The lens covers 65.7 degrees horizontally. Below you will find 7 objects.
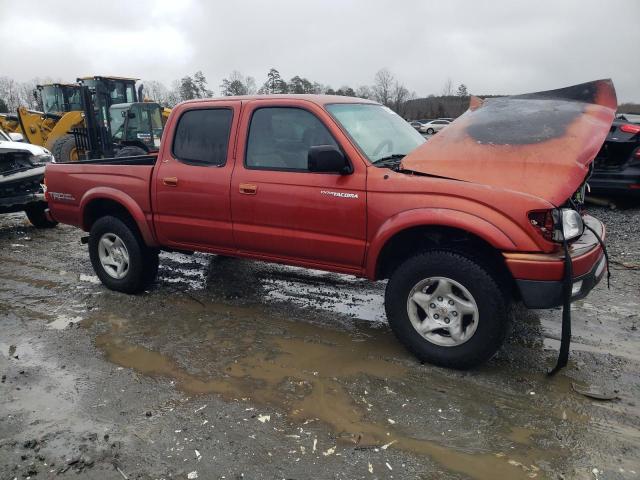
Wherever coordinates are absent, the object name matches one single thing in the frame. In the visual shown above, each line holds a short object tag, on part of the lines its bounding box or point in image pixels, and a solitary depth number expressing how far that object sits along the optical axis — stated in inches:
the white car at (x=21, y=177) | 298.2
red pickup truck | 126.4
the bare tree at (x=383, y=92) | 3184.5
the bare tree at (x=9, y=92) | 3146.2
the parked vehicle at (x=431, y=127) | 1363.8
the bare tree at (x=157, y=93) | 3171.8
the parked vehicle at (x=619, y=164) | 305.7
